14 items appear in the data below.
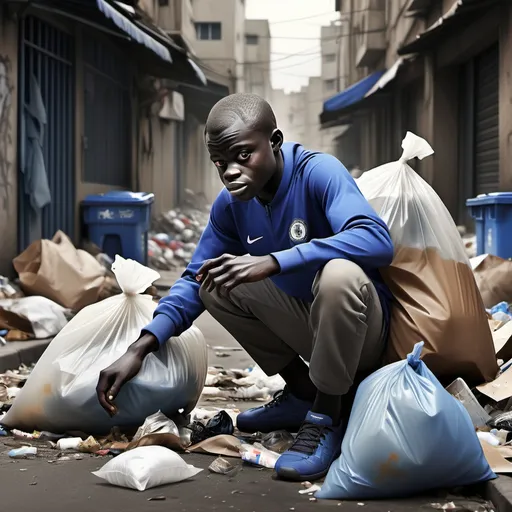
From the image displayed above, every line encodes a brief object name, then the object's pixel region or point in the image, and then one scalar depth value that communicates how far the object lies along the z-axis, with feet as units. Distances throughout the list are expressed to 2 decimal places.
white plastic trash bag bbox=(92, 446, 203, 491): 9.27
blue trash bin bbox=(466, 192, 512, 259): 24.54
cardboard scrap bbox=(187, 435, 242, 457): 10.81
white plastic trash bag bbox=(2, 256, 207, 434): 11.35
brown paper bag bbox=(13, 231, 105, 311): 24.03
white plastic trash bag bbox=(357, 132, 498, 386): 11.22
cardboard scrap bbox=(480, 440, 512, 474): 9.32
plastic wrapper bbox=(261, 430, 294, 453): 10.98
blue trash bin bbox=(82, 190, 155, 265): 33.50
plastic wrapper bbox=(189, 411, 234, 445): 11.35
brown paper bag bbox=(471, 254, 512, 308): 20.71
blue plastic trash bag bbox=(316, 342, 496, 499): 8.64
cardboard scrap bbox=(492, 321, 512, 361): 14.03
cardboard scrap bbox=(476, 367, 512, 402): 11.57
